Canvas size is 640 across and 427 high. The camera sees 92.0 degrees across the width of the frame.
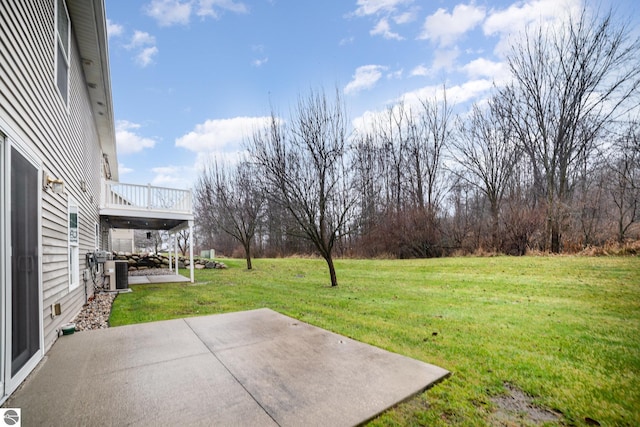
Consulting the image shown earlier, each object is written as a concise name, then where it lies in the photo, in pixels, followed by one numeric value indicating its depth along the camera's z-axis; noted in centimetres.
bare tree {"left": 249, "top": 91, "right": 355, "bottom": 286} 832
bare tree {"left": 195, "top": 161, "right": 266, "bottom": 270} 1513
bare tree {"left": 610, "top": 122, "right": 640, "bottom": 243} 1154
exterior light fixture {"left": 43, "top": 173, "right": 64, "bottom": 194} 360
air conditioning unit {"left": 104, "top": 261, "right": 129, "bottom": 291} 841
